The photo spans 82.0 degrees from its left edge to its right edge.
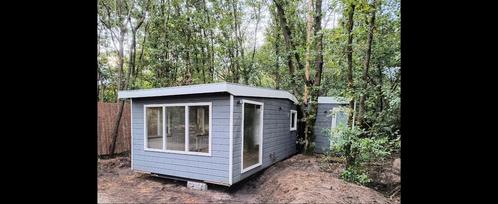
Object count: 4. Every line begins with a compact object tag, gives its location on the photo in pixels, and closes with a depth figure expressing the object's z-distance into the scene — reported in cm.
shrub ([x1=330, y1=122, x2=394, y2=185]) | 486
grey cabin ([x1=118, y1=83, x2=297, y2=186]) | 518
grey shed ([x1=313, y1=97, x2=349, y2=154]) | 845
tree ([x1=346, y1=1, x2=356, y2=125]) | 564
